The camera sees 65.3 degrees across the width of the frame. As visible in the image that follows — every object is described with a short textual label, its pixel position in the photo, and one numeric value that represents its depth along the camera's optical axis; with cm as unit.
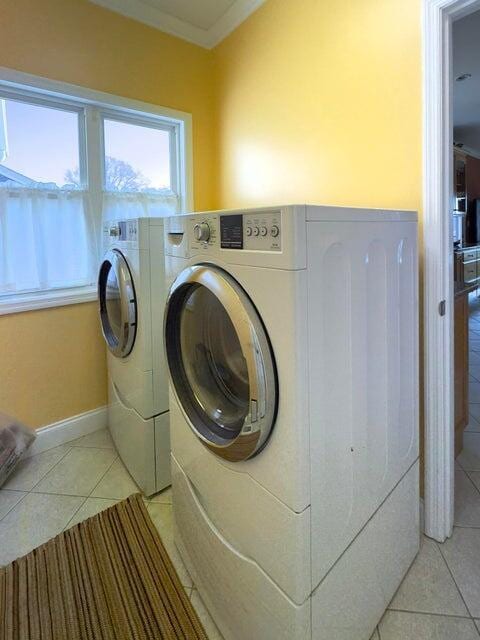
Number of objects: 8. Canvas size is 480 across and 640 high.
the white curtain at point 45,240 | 202
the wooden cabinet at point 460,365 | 192
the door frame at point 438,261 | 134
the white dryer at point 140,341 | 168
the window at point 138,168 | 236
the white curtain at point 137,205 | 235
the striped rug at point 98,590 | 119
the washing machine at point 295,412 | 86
